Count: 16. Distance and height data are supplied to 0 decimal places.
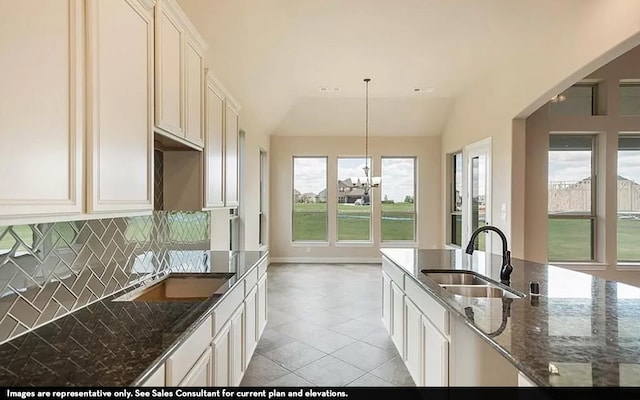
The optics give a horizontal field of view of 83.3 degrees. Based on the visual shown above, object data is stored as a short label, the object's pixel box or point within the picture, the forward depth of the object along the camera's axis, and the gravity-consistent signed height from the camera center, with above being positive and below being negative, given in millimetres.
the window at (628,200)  5398 +5
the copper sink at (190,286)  2594 -634
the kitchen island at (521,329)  1193 -535
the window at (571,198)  5359 +33
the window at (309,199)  8508 +16
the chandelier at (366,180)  6375 +360
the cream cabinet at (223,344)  1433 -774
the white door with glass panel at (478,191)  5570 +158
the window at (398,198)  8477 +43
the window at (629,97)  5359 +1551
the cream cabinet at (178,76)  1856 +731
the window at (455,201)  7492 -23
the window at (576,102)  5297 +1471
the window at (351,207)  8469 -171
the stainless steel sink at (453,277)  2756 -602
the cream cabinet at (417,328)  2102 -919
